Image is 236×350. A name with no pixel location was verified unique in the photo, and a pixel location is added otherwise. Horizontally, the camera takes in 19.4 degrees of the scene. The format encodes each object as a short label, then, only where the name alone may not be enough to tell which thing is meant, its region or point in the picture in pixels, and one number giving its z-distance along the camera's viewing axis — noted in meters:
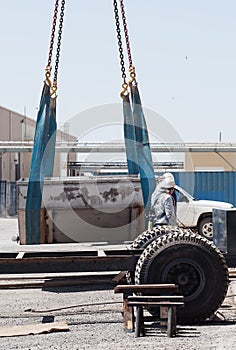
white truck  20.41
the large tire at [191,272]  8.03
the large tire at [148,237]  9.23
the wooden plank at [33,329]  7.73
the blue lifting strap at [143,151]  13.52
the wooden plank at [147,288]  7.80
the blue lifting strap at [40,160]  12.77
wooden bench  7.46
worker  10.31
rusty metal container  13.47
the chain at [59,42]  12.13
